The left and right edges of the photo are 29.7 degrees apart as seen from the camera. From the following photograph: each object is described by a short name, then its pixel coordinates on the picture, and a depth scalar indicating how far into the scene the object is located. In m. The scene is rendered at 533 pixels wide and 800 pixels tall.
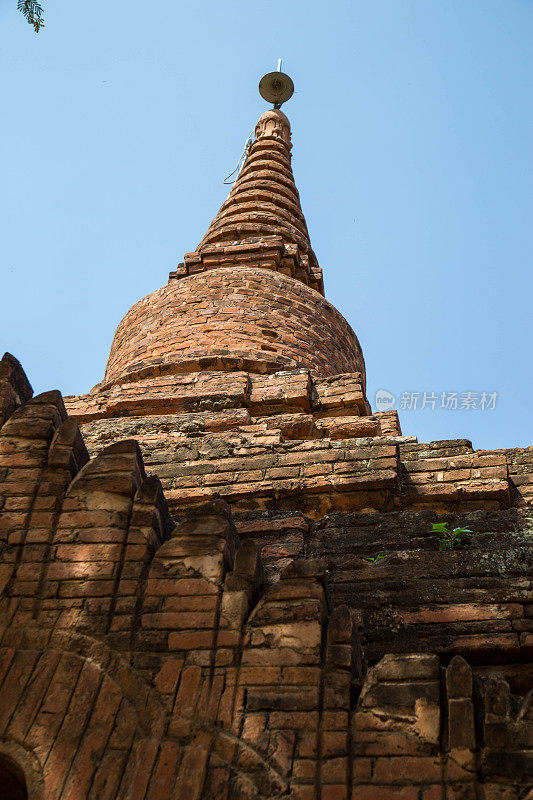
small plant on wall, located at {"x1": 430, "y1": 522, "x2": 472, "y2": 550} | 4.95
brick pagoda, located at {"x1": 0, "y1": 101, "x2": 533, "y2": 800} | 3.24
